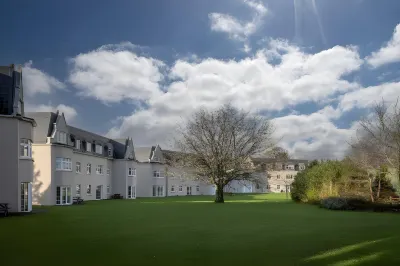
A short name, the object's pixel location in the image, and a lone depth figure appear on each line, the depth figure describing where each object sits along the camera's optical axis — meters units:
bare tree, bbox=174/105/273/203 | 47.78
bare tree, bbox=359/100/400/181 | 34.03
